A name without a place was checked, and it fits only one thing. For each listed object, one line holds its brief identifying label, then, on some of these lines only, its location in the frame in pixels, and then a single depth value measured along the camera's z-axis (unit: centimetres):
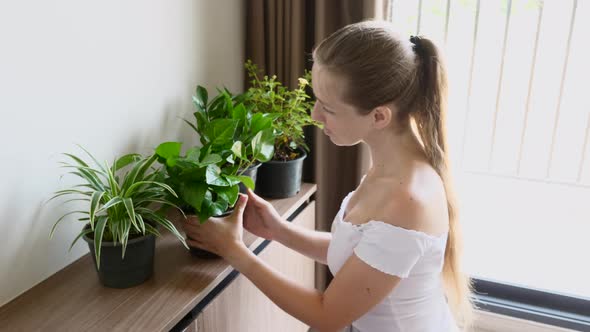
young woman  108
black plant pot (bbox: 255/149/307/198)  162
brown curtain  182
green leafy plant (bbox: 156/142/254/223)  114
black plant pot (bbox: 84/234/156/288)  108
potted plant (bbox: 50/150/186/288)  106
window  192
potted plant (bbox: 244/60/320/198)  159
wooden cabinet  102
